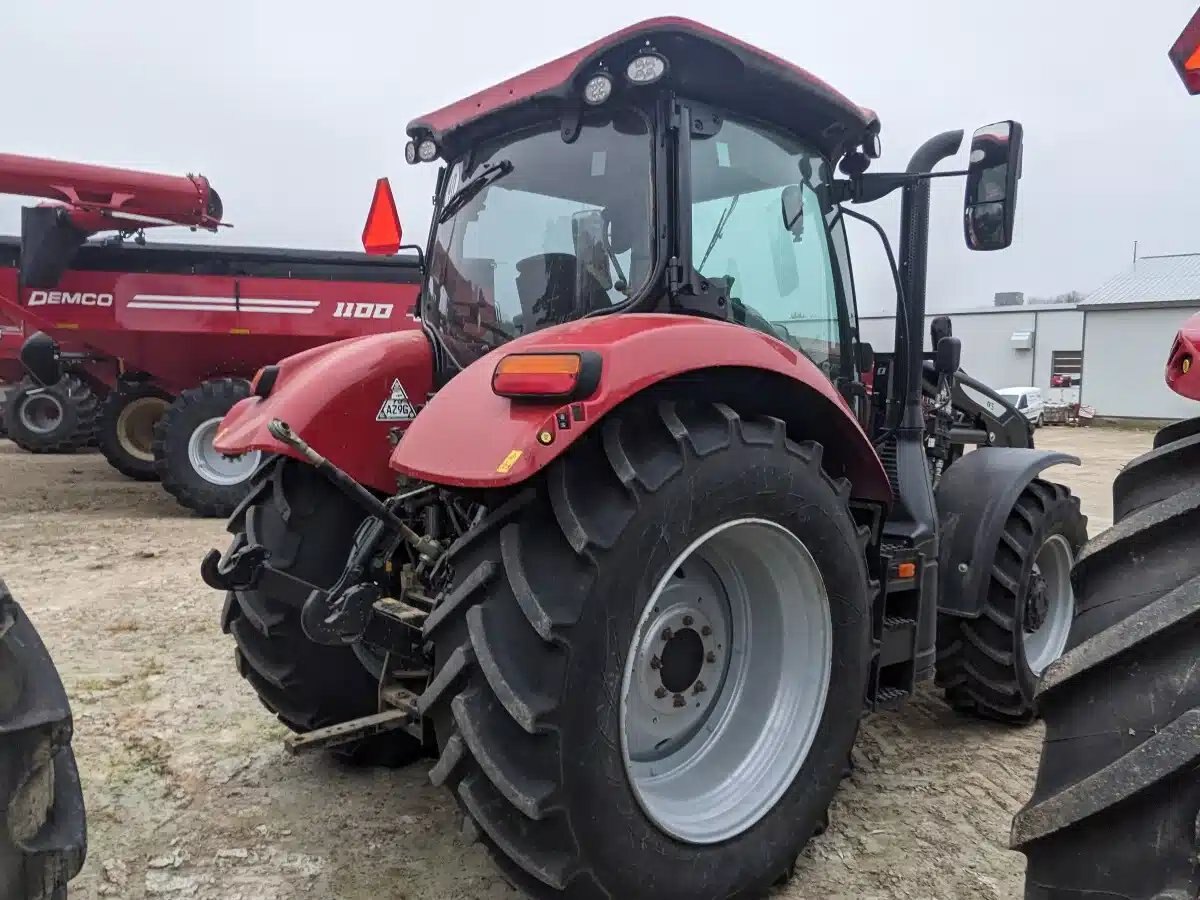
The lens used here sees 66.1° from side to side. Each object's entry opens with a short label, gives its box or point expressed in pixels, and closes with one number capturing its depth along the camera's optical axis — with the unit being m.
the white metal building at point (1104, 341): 24.28
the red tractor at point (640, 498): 1.86
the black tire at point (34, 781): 1.51
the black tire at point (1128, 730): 1.23
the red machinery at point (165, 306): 7.50
